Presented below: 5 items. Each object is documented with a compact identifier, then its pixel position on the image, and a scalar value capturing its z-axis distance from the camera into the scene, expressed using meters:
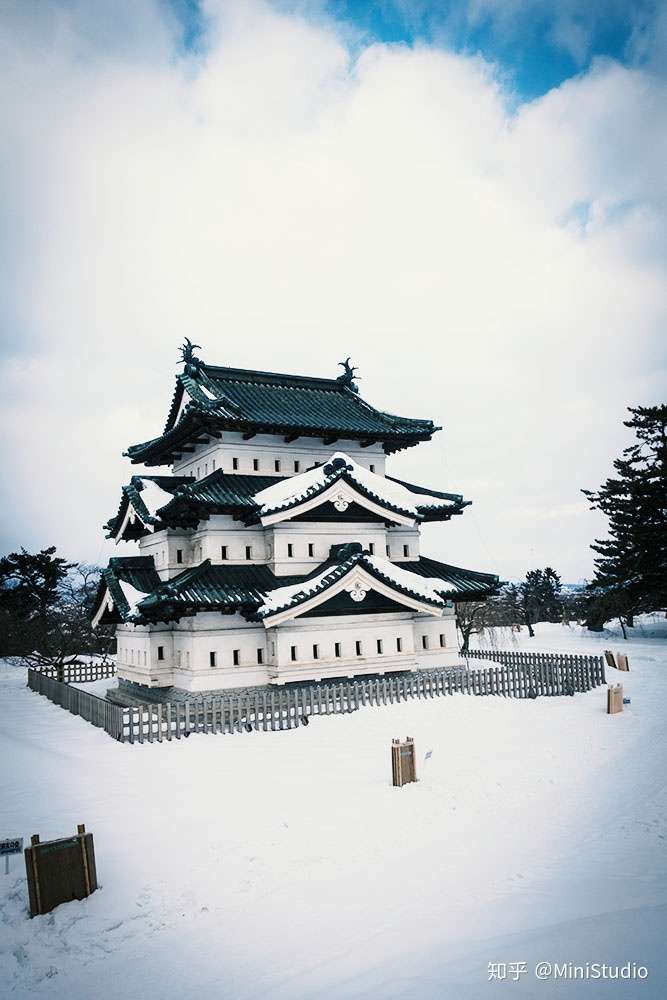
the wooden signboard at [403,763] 12.91
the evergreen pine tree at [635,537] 42.25
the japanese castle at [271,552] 23.86
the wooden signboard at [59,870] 7.94
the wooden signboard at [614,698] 20.12
